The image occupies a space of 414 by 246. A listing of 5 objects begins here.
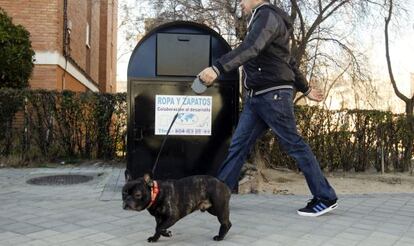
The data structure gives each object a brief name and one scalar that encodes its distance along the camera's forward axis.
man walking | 5.08
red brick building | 13.20
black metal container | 6.38
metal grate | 7.71
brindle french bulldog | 3.79
